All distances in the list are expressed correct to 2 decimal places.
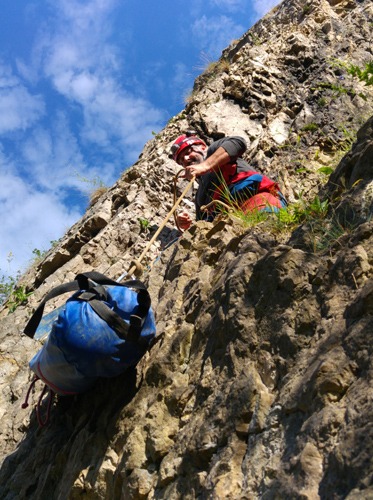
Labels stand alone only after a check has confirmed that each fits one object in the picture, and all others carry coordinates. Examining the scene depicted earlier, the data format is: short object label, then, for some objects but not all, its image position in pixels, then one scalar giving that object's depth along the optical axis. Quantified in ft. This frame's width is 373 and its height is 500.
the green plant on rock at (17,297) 25.86
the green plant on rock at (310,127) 26.22
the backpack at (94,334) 12.19
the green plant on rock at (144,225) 26.73
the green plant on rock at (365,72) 17.49
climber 18.22
